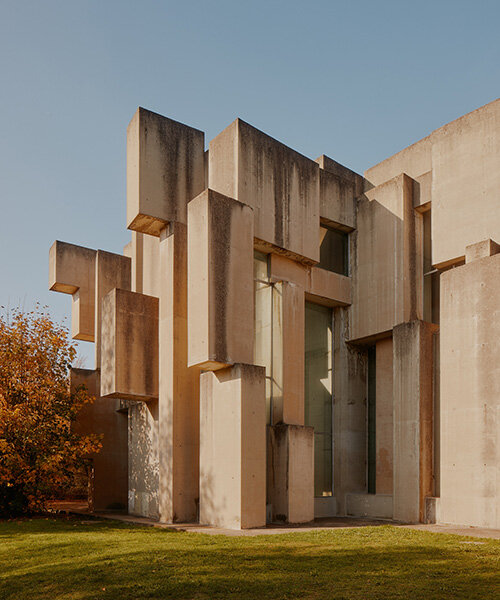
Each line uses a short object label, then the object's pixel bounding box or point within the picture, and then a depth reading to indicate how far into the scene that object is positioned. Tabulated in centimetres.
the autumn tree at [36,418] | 1811
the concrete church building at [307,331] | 1530
